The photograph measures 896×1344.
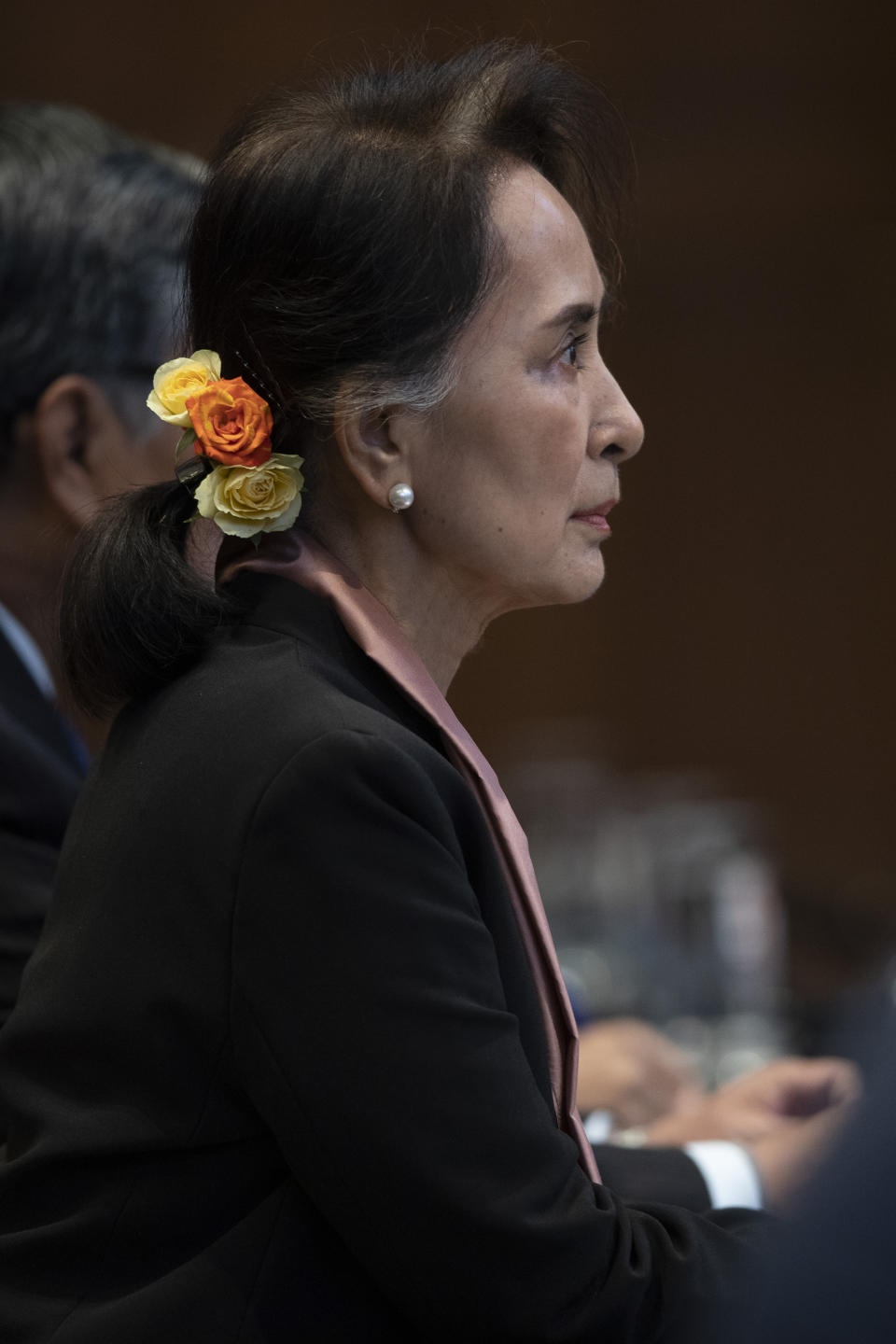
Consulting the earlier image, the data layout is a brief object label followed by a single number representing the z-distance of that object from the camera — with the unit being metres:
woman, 3.95
